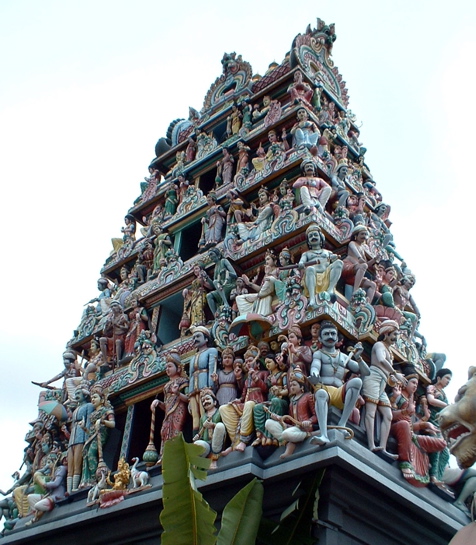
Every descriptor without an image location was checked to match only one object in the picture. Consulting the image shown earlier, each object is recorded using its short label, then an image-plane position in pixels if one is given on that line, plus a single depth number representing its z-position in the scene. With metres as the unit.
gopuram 10.84
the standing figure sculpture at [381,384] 11.31
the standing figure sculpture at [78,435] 14.53
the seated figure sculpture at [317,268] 12.70
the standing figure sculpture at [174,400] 13.29
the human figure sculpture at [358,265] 13.56
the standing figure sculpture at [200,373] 12.76
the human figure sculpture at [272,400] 11.10
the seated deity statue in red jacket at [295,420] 10.48
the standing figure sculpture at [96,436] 14.22
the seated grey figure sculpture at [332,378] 10.45
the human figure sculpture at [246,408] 11.30
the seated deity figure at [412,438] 11.45
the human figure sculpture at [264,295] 13.41
